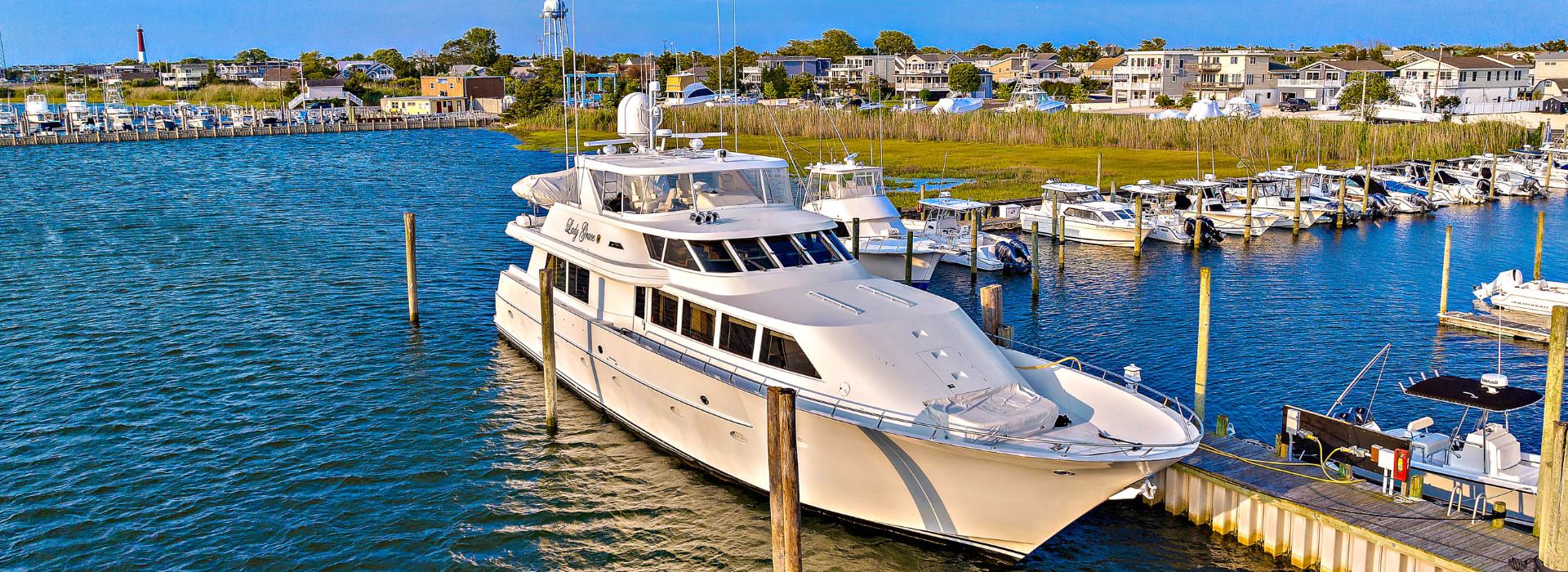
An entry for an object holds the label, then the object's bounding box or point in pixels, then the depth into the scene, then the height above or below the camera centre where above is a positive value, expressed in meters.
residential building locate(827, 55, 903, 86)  151.12 +11.40
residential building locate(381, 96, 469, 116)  141.00 +6.59
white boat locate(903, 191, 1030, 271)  37.47 -3.06
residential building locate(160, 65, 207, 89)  187.38 +14.08
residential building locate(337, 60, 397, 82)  181.50 +13.91
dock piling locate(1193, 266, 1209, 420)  18.67 -3.23
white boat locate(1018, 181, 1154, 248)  42.00 -2.67
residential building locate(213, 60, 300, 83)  191.50 +14.68
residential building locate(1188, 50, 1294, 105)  108.81 +7.31
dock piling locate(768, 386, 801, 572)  13.09 -3.86
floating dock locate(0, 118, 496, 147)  99.56 +2.74
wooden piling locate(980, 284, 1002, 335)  22.27 -3.16
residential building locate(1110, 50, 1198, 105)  112.94 +7.58
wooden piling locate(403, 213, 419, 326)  28.16 -2.94
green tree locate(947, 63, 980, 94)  129.38 +8.39
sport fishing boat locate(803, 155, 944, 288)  35.59 -2.14
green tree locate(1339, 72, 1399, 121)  88.69 +4.40
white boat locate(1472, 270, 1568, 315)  29.00 -3.86
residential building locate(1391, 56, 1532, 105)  93.00 +5.67
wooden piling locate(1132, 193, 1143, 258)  40.28 -2.74
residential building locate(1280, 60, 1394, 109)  107.54 +6.73
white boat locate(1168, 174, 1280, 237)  45.53 -2.46
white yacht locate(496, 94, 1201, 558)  15.17 -3.41
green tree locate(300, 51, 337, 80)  171.62 +13.84
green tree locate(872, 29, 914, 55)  179.12 +17.75
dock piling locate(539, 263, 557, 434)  20.89 -3.19
